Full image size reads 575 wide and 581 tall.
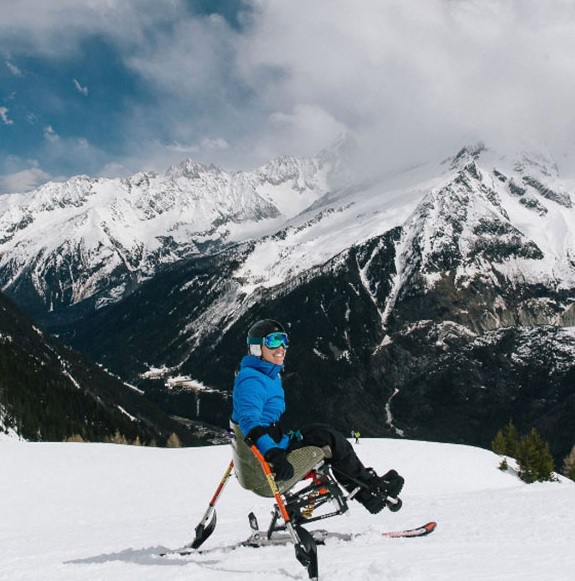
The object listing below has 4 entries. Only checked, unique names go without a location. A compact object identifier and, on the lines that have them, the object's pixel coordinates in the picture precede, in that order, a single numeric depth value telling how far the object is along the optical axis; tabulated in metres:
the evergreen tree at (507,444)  73.62
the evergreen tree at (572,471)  70.62
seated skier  8.34
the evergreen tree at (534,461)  57.56
